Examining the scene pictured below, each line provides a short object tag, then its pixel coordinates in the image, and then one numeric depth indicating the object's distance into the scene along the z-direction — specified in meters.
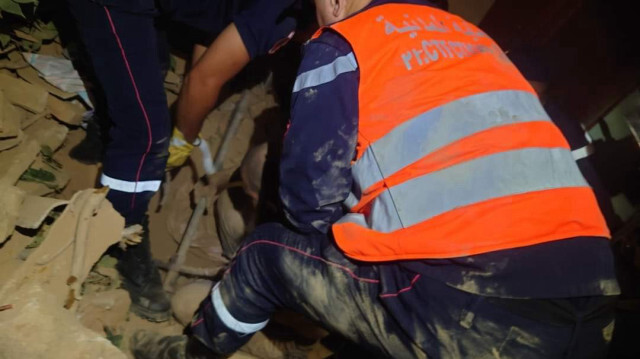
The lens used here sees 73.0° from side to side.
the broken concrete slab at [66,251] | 1.41
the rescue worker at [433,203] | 1.17
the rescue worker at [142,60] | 1.64
